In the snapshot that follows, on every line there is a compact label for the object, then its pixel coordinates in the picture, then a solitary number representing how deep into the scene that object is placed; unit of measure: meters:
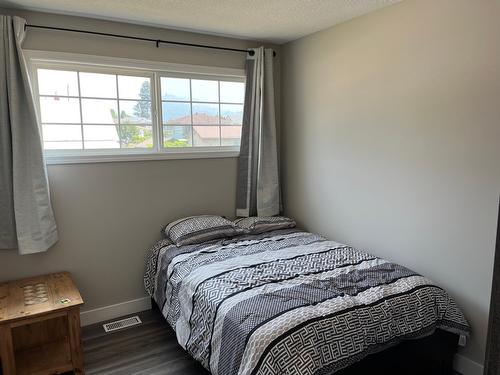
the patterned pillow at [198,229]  2.89
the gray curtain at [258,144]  3.41
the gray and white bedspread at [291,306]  1.68
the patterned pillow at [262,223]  3.21
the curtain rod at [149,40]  2.57
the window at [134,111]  2.74
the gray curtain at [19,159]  2.42
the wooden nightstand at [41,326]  2.09
